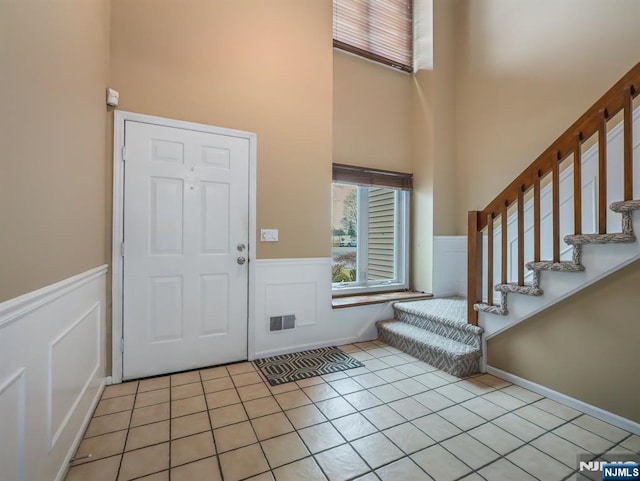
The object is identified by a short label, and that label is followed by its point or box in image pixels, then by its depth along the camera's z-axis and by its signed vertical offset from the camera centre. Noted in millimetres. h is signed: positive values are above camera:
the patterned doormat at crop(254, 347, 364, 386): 2459 -1058
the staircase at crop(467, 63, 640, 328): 1758 +251
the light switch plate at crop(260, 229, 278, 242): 2796 +83
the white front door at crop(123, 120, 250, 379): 2350 -47
